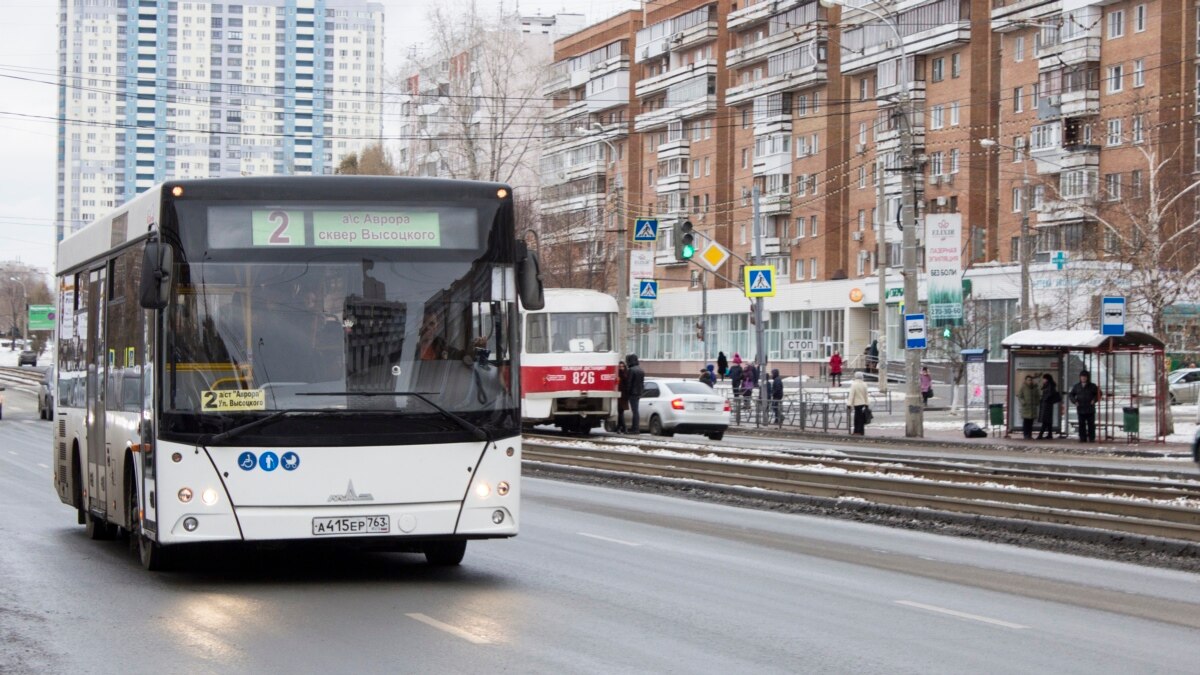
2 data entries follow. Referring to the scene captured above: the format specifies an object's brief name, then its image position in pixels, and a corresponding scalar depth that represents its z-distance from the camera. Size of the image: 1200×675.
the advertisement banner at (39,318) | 111.88
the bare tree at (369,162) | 96.50
